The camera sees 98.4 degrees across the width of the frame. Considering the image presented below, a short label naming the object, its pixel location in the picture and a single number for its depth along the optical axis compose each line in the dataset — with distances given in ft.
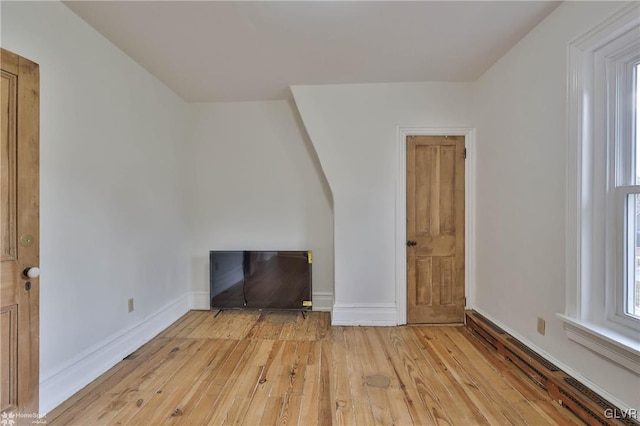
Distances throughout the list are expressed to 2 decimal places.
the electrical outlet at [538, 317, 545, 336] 6.40
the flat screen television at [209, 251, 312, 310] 10.37
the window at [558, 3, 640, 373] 4.81
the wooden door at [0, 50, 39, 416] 4.67
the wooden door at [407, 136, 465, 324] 9.46
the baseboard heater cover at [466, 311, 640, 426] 4.71
